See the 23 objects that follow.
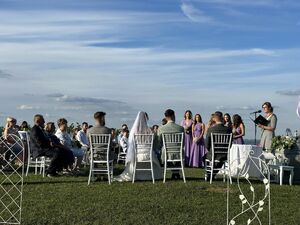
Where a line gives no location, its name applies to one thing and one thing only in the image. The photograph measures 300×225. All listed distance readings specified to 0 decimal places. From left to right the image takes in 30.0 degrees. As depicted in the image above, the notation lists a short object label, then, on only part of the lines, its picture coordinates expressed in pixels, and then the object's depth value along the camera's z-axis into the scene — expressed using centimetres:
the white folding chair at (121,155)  1767
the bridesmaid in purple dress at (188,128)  1716
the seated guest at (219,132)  1191
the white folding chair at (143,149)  1179
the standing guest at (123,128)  2016
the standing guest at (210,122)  1557
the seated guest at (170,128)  1205
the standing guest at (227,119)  1578
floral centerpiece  1278
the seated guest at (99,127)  1179
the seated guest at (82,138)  1633
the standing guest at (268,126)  1302
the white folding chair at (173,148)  1186
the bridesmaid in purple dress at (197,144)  1705
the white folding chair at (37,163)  1286
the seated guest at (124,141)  1911
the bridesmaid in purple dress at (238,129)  1515
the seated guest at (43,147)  1248
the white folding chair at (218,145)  1182
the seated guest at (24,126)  1784
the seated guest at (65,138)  1376
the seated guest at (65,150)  1280
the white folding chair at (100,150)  1150
